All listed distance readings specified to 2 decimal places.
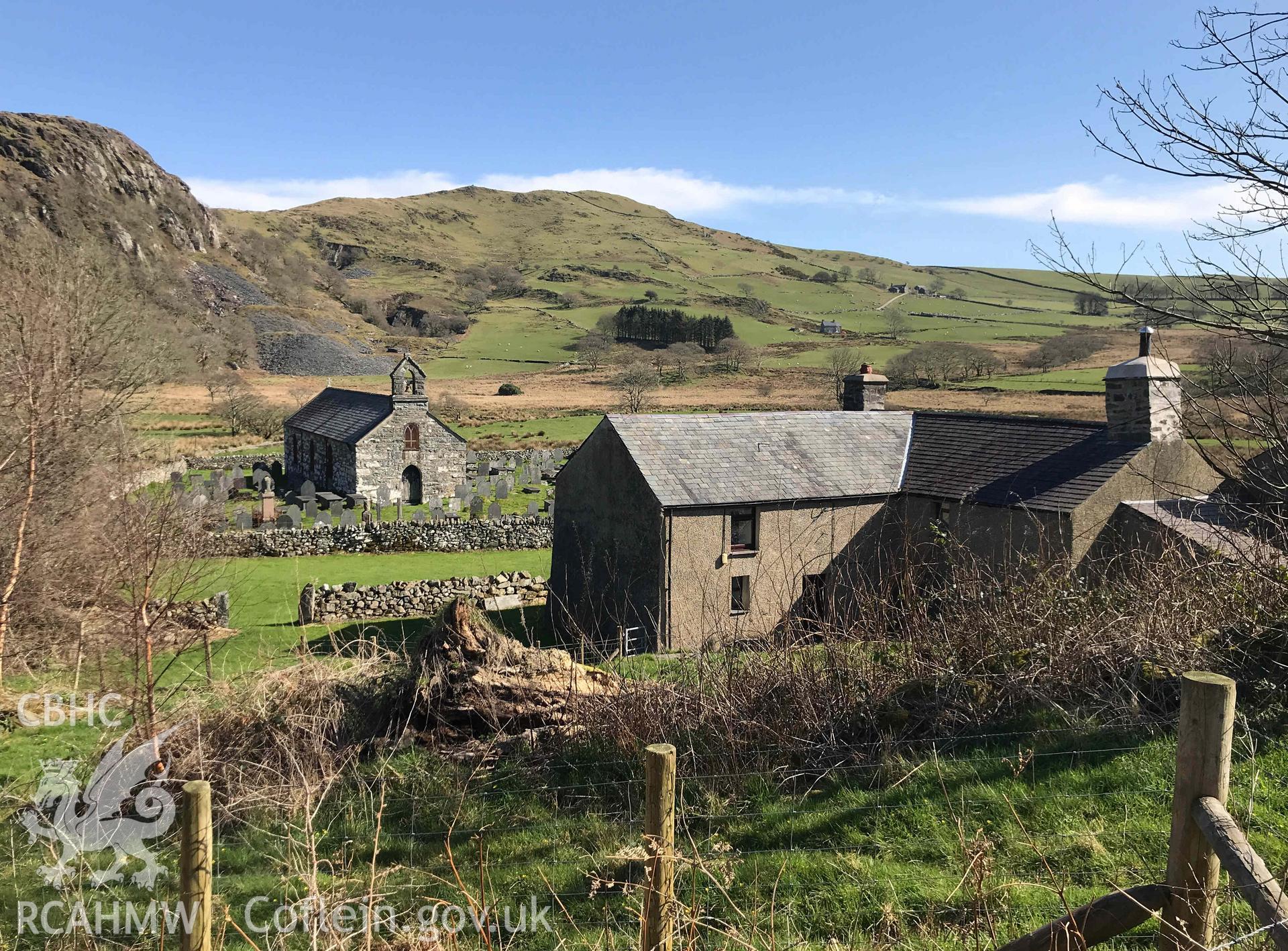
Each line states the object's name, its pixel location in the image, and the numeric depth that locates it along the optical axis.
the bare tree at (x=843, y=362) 101.97
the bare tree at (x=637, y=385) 72.44
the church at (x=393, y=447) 40.72
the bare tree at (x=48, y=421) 12.77
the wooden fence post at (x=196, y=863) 3.97
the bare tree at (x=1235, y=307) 6.38
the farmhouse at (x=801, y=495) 20.66
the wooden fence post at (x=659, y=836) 4.00
